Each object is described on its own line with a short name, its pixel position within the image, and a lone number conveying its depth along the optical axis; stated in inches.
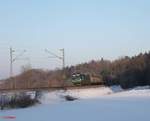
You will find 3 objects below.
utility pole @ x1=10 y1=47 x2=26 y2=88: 2444.1
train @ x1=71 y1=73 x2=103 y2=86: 3851.6
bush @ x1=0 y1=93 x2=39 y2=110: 1646.2
